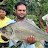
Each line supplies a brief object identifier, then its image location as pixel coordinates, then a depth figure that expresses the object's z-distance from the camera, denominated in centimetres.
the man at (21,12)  169
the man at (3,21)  271
